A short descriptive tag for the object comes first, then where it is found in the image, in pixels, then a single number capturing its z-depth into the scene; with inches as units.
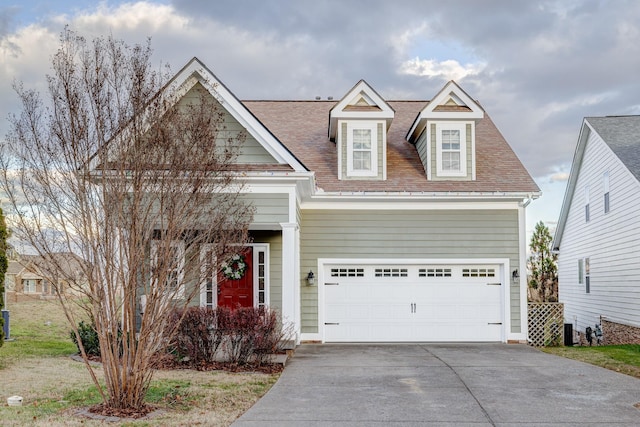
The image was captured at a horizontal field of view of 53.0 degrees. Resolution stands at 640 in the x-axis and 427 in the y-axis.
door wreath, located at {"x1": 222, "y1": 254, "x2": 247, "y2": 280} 613.3
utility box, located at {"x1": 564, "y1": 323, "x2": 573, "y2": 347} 673.0
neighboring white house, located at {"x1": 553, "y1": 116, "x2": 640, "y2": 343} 729.6
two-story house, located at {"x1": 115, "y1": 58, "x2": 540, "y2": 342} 644.7
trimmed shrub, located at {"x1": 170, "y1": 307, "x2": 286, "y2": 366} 455.5
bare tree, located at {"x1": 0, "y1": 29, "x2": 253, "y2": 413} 302.0
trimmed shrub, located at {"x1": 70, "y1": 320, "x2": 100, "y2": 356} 508.5
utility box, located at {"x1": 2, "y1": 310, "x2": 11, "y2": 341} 574.8
